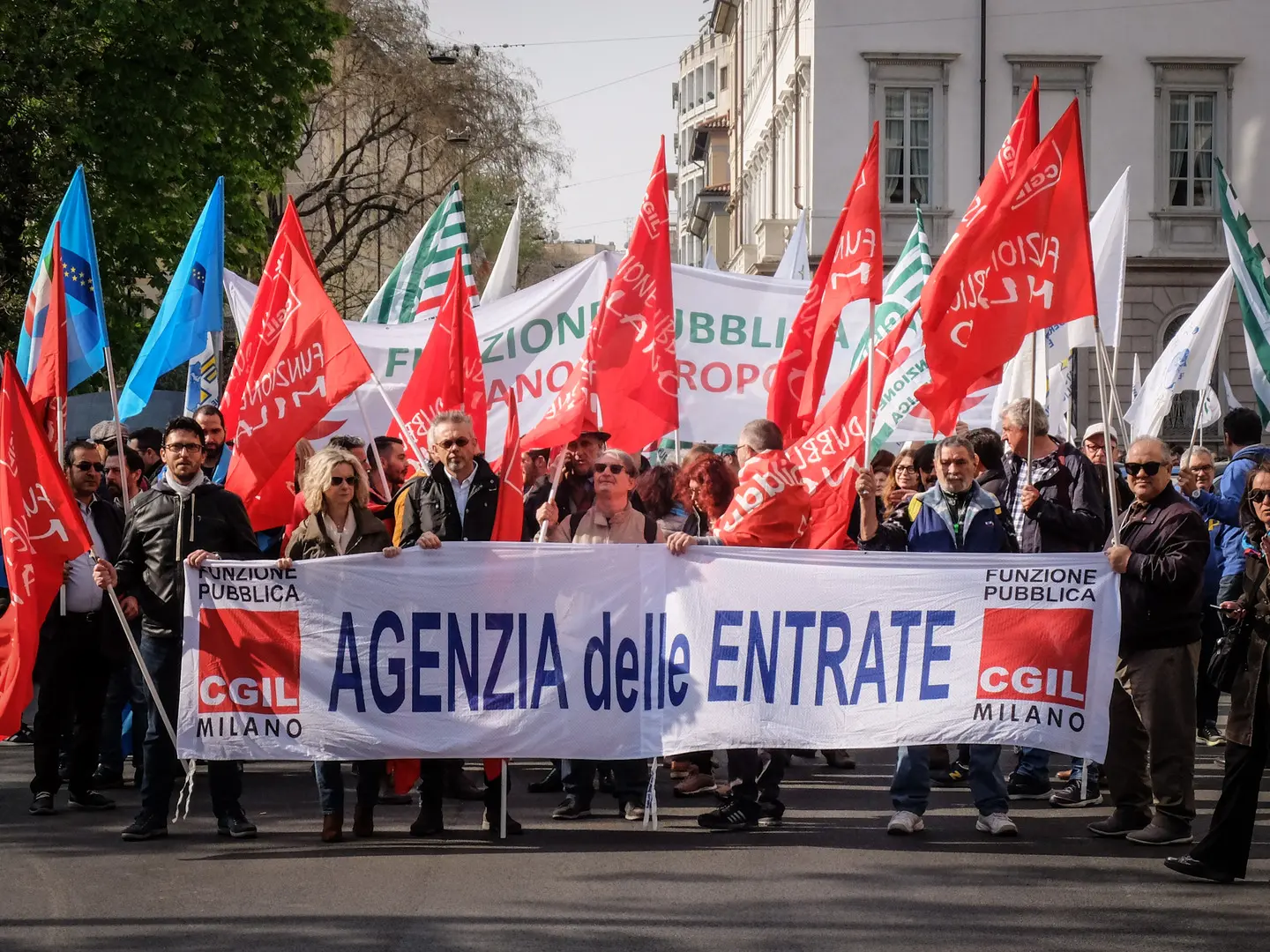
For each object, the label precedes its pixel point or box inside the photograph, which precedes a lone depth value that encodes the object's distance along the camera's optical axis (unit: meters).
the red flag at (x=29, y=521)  8.16
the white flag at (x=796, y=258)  17.23
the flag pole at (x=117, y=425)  8.66
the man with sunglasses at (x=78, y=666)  9.13
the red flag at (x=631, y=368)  9.70
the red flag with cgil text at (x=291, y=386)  9.16
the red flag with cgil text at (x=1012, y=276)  8.34
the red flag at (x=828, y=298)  9.88
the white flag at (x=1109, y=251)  12.64
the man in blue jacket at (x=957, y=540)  8.22
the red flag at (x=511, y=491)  8.55
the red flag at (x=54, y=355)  9.02
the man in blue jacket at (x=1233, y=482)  11.15
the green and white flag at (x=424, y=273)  13.57
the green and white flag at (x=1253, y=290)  13.15
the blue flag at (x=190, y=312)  11.78
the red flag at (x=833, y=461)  8.80
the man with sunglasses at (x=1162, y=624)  7.89
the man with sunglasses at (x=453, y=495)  8.62
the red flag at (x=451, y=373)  9.68
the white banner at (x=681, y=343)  12.80
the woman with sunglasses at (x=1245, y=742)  7.11
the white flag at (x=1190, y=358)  14.35
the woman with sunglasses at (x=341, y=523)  8.27
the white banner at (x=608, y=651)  8.08
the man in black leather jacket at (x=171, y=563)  8.18
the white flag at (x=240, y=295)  13.50
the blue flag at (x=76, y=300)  9.78
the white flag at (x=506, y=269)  14.62
